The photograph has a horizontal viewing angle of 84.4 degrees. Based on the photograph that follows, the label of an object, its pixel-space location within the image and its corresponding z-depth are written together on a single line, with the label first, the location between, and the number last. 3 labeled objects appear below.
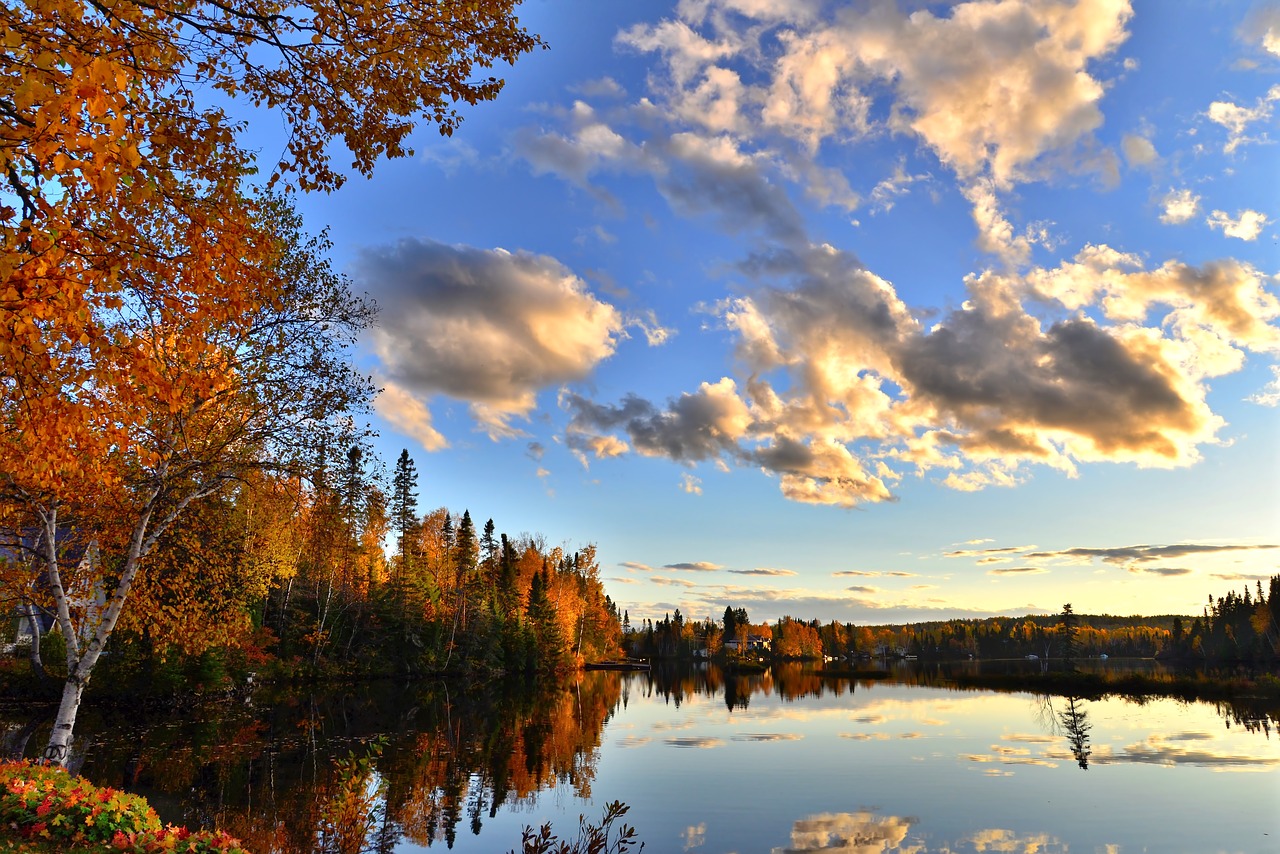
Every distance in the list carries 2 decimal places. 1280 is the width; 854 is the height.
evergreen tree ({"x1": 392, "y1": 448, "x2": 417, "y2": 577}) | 72.25
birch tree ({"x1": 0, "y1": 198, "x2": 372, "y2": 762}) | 13.77
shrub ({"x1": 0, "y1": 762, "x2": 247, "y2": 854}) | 9.02
